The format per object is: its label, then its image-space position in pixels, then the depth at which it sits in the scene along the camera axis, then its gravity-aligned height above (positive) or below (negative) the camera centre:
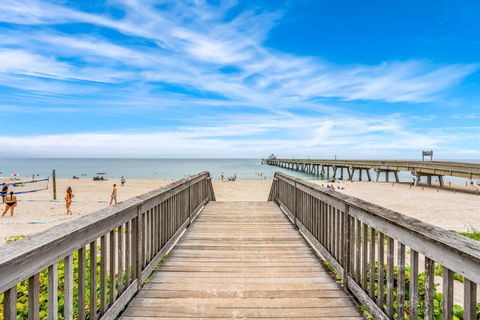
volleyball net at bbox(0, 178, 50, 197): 28.14 -3.26
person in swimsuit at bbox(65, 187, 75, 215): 13.97 -2.16
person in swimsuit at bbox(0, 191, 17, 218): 12.66 -2.09
